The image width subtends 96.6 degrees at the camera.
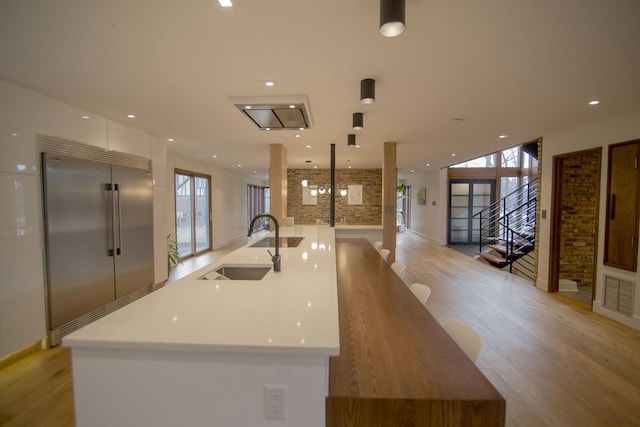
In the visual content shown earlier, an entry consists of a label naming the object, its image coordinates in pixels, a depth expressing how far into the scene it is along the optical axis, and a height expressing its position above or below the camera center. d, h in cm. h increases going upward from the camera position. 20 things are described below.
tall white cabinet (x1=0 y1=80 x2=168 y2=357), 251 -7
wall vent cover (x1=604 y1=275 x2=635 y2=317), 338 -112
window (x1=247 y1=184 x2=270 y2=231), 1241 +13
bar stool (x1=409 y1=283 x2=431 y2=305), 198 -64
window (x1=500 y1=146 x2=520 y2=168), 963 +154
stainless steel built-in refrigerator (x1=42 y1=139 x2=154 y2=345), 294 -40
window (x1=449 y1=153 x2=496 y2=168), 963 +138
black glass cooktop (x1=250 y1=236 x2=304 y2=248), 312 -46
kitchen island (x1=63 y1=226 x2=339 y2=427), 100 -60
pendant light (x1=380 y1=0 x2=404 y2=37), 134 +90
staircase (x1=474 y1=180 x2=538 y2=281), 619 -81
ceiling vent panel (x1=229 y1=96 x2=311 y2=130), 292 +99
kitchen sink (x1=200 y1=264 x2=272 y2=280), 220 -53
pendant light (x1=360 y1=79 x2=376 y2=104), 249 +100
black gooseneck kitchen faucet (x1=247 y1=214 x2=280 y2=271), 196 -39
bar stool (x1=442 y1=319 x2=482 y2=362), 135 -67
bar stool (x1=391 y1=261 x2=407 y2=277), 278 -64
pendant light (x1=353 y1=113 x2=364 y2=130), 339 +99
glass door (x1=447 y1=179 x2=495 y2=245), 963 -5
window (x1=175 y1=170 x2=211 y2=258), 699 -26
